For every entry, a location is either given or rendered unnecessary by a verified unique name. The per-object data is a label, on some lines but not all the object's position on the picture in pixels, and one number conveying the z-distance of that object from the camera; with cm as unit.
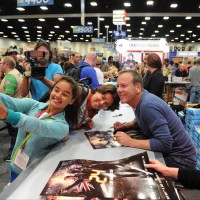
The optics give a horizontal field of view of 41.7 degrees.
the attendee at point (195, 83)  768
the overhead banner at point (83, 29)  1319
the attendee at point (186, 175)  132
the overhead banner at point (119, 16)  1107
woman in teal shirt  147
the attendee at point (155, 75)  427
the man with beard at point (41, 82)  242
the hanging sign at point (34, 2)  680
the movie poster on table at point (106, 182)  103
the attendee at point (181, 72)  952
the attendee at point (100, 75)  461
